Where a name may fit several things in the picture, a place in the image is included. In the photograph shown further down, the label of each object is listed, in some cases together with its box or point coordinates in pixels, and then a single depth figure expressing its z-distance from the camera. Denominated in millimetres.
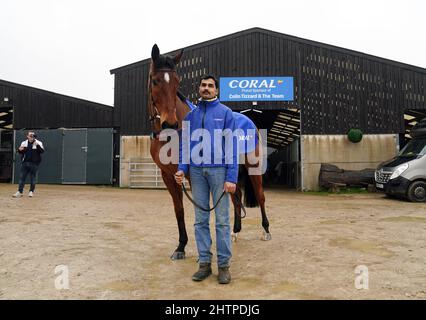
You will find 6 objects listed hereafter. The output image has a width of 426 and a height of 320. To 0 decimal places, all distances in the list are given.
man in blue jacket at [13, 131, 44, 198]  9977
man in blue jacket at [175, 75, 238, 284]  3178
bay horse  3598
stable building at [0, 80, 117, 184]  15945
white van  10188
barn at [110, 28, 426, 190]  14391
